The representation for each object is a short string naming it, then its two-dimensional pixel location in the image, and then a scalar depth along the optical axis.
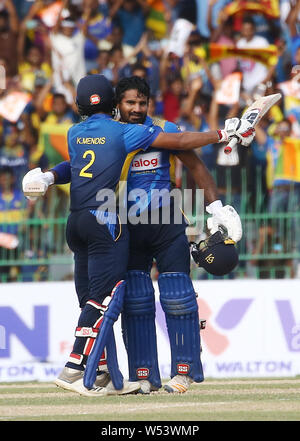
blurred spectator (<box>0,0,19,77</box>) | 15.23
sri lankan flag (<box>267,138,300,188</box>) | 11.82
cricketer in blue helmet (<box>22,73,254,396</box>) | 7.84
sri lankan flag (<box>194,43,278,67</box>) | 14.06
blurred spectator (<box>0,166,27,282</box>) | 11.34
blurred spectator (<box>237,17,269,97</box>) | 13.83
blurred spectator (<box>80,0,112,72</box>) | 15.06
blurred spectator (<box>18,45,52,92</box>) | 14.84
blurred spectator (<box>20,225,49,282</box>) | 11.33
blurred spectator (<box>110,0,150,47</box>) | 15.28
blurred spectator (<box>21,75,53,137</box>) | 13.98
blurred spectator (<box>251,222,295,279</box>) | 11.12
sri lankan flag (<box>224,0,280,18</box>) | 14.48
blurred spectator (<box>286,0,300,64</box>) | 13.93
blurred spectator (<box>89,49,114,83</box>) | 14.28
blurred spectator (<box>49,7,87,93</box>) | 14.61
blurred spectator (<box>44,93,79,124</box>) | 13.79
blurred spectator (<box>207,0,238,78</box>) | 14.13
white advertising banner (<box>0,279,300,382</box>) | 10.88
